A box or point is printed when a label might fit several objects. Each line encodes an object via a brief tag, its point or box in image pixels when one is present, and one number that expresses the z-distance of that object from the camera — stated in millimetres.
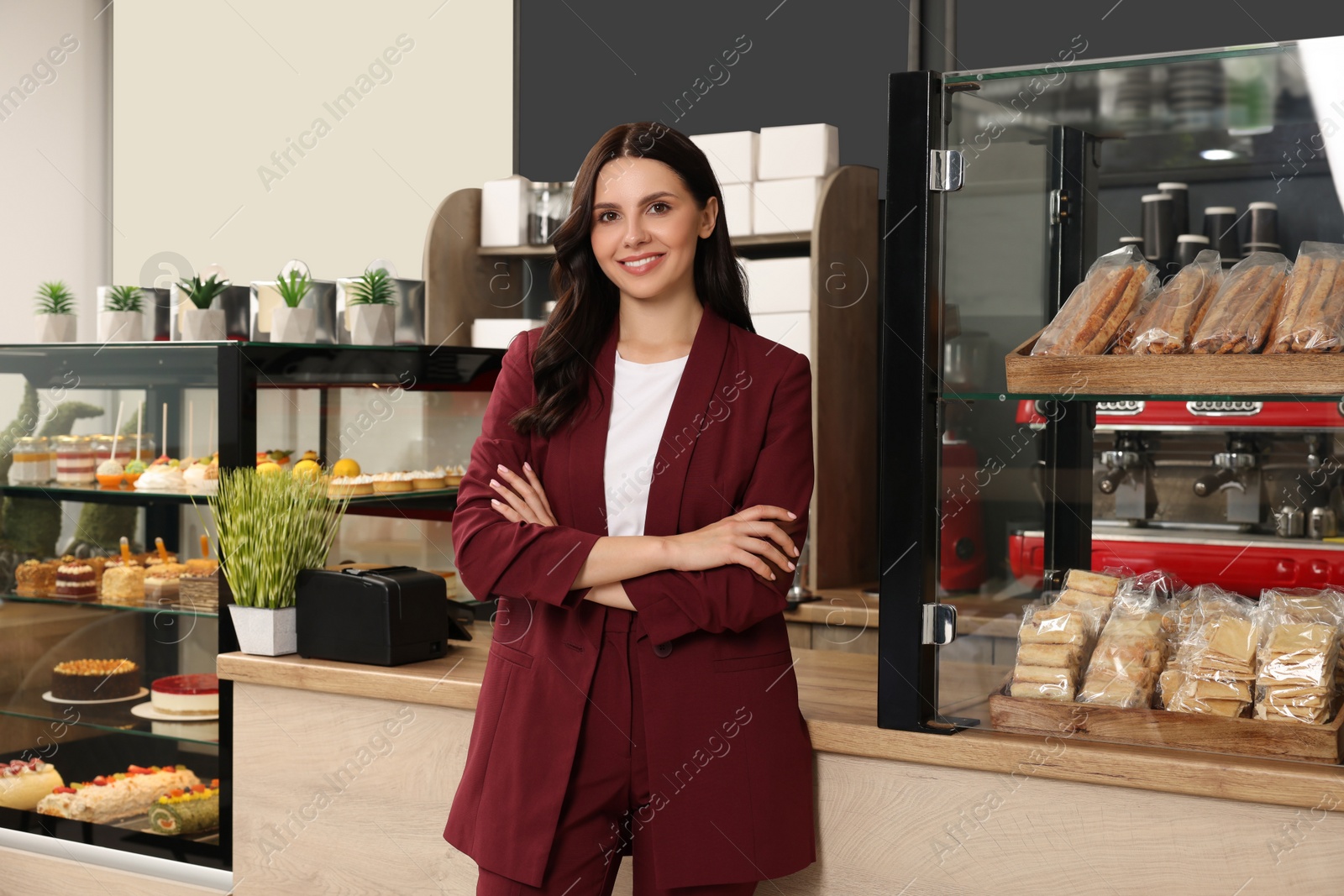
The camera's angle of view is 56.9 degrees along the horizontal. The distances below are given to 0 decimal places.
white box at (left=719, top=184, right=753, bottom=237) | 3938
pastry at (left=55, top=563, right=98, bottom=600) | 2971
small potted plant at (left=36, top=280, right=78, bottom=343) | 3115
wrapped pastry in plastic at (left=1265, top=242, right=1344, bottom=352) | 1568
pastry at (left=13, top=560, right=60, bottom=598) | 3008
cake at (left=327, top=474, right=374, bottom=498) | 2734
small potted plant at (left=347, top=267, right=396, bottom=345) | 3207
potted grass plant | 2291
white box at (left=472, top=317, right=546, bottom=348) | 4273
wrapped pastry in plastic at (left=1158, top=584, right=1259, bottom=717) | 1621
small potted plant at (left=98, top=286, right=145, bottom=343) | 3105
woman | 1658
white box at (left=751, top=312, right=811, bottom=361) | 3863
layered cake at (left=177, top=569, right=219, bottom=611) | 2752
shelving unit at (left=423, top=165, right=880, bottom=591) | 3846
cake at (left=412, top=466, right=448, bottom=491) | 3004
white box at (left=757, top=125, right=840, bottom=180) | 3852
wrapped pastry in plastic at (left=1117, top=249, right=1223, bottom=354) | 1651
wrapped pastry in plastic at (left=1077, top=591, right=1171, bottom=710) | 1673
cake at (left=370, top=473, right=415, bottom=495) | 2883
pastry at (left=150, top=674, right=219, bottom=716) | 2803
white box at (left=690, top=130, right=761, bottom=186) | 3918
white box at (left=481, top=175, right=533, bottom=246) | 4367
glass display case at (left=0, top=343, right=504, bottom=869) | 2750
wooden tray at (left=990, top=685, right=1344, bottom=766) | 1571
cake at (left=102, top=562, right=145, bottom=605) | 2912
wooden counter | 1577
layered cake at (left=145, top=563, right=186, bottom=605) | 2848
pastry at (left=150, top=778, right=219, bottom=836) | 2559
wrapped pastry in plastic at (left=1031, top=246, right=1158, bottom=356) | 1692
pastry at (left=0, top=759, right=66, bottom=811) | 2910
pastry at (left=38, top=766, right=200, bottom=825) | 2713
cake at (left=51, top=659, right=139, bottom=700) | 2953
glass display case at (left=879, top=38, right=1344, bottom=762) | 1668
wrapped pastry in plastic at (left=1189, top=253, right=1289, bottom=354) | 1611
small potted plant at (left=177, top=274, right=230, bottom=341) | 3012
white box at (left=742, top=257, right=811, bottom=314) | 3842
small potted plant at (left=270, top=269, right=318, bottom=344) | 3008
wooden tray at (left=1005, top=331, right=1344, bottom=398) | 1562
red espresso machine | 2205
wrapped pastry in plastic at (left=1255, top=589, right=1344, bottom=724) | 1587
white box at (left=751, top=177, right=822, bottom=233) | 3861
